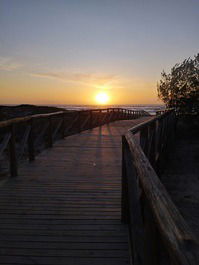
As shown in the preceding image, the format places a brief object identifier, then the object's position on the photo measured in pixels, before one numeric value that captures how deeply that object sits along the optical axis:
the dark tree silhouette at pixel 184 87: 14.94
